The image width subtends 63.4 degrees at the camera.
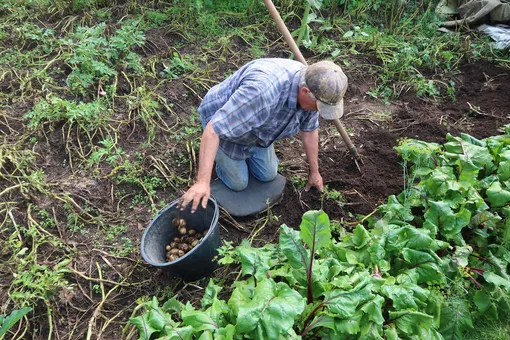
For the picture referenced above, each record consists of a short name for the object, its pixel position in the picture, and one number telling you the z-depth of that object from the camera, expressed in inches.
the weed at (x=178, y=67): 163.3
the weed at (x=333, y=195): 123.0
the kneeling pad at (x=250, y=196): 122.6
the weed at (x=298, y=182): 128.5
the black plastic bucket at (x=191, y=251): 93.1
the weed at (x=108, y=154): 130.6
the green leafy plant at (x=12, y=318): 69.8
